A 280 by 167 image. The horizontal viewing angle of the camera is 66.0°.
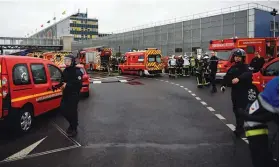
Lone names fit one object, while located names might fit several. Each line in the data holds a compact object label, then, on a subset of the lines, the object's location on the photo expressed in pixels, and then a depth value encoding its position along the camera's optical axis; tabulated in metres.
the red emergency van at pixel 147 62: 17.12
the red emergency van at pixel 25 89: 4.03
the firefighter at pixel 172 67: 16.69
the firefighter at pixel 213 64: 10.20
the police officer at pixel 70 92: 4.18
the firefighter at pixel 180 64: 16.85
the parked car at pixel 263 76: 5.98
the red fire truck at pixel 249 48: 11.95
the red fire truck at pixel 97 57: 24.20
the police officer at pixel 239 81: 3.99
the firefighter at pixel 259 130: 1.81
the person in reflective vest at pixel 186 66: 16.96
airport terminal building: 25.79
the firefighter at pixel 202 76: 10.98
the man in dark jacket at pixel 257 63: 9.96
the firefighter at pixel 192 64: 17.45
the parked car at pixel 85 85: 8.06
